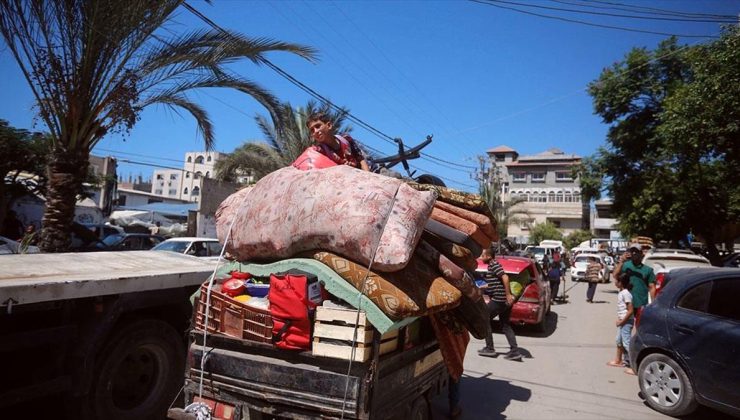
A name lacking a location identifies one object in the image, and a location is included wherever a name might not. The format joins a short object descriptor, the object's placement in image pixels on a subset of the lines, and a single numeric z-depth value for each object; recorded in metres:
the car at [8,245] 10.05
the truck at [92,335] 3.28
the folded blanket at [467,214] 3.79
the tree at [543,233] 50.78
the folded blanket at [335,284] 2.71
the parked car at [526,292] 9.18
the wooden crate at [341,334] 2.71
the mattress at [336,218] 2.92
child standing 6.85
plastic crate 2.96
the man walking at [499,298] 7.21
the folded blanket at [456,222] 3.68
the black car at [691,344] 4.50
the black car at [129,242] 15.90
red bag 2.83
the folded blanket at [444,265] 3.44
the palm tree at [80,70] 6.66
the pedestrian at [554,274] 14.24
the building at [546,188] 59.41
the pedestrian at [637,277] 7.03
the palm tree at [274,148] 15.36
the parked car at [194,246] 12.34
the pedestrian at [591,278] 15.27
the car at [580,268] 26.31
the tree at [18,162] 16.75
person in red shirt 4.23
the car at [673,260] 13.08
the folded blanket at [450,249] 3.57
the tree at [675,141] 11.64
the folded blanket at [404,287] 2.78
